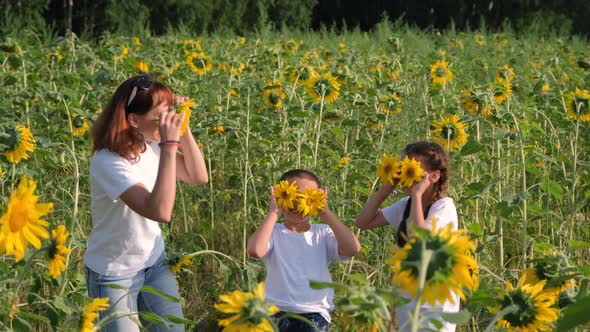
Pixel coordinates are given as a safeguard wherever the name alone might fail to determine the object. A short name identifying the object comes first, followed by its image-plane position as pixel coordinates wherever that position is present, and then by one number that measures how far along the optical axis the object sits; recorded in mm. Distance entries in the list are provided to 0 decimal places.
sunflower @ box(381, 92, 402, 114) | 6239
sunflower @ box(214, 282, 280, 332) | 2193
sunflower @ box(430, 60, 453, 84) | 6851
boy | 3639
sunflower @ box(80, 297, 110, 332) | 2728
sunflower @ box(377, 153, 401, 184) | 3574
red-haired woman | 3397
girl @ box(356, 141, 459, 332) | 3555
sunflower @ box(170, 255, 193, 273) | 3718
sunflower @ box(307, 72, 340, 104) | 5399
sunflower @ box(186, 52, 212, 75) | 7681
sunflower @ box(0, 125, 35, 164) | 4099
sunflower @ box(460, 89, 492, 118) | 4789
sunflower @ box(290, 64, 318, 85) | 6258
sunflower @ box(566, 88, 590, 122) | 4749
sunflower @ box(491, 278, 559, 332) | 2655
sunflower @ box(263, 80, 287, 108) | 5999
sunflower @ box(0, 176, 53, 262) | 2468
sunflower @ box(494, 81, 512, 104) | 5019
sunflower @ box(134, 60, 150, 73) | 7991
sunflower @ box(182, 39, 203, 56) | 9225
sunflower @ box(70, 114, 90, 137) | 5863
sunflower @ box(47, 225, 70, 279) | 2928
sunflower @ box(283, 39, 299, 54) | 10052
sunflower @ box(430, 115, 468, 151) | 4756
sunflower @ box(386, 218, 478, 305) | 1999
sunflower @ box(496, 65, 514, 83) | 6038
